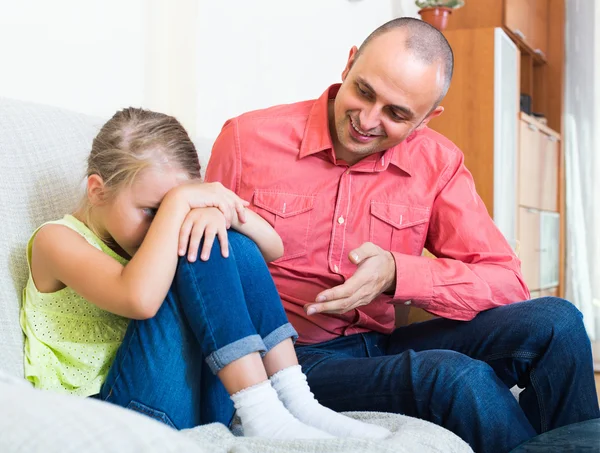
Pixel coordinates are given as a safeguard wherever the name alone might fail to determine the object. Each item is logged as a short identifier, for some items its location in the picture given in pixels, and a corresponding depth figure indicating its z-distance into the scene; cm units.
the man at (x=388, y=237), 136
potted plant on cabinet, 354
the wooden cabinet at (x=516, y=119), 350
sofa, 64
